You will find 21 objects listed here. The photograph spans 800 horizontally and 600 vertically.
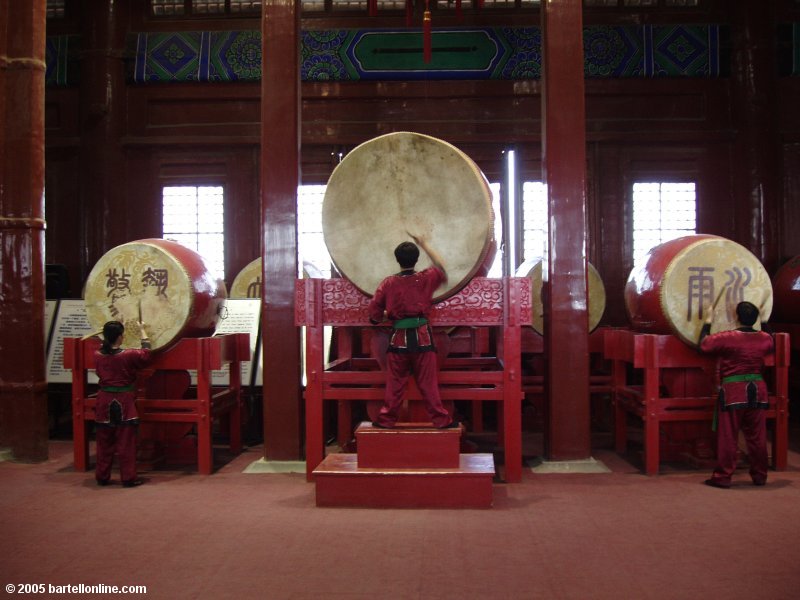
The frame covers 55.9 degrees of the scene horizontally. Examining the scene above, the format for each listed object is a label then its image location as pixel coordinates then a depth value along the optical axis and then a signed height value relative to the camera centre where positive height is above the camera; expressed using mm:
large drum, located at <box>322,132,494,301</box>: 4848 +592
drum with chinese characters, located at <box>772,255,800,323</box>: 7375 +34
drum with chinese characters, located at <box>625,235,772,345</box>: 5207 +71
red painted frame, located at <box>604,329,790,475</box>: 5266 -702
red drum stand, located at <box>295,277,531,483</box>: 4984 -251
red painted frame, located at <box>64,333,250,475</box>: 5473 -720
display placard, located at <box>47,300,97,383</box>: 7270 -303
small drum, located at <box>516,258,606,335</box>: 7184 +45
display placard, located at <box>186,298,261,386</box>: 7148 -213
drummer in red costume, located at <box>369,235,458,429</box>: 4641 -212
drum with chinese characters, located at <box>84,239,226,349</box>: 5480 +57
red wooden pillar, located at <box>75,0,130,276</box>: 8695 +1986
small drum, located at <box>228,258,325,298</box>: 8094 +195
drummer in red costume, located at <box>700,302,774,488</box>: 4816 -629
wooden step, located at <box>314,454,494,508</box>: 4332 -1095
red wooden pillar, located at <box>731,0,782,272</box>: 8312 +1883
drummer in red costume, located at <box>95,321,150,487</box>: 5035 -721
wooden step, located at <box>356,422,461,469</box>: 4418 -877
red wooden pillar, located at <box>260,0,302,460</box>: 5582 +564
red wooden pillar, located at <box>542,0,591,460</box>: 5453 +442
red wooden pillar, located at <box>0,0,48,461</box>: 5824 +423
